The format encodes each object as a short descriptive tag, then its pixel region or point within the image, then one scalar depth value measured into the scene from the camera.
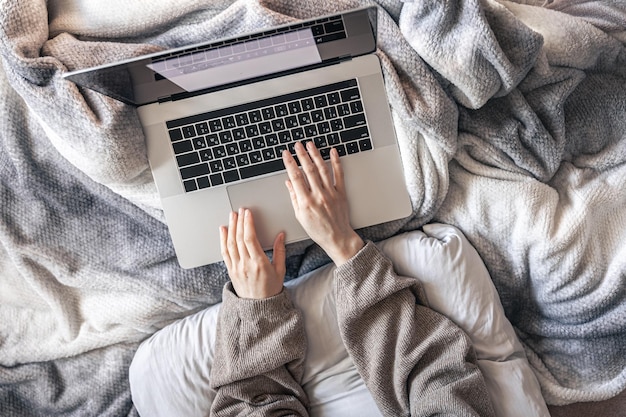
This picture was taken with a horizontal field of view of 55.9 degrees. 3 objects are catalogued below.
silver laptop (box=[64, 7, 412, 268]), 0.92
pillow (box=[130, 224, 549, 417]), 0.96
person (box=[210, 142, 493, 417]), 0.93
